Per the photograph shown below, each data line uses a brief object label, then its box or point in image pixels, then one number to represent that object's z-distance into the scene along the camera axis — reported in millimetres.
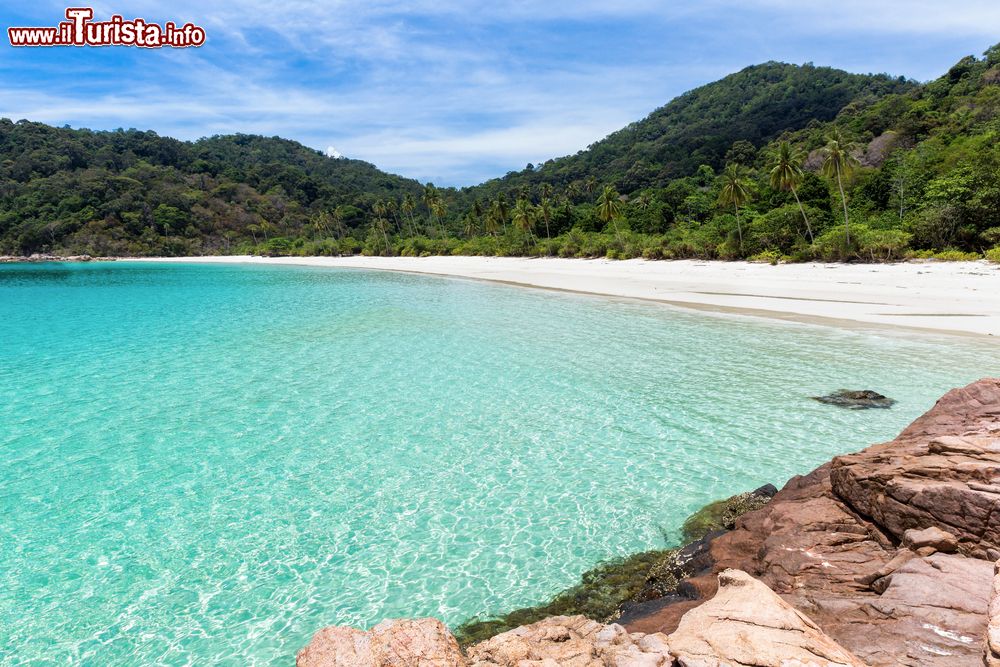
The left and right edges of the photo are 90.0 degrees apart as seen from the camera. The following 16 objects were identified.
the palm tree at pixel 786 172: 44625
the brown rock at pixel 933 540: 5129
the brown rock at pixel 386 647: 4434
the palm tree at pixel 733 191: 48938
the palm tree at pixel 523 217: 73375
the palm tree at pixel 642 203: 78625
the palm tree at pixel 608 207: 65750
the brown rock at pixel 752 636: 3486
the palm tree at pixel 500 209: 81000
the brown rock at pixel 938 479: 5266
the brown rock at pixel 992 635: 3320
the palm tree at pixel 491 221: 82062
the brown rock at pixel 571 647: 3996
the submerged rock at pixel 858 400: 13109
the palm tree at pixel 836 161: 41875
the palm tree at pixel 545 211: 77562
